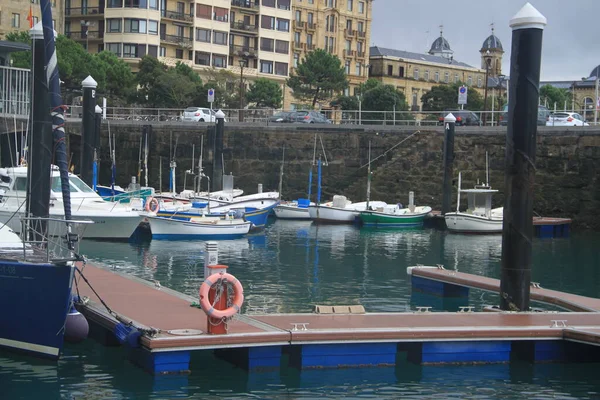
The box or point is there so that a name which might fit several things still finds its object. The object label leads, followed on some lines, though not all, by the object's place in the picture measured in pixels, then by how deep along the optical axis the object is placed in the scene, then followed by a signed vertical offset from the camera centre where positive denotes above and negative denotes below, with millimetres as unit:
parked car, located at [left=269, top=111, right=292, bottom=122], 62088 +2577
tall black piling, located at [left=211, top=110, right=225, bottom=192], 49531 -71
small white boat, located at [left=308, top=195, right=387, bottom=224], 46094 -2441
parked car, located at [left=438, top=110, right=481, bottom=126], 58344 +2841
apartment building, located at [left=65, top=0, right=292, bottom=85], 90125 +11721
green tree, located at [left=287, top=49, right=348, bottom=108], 92125 +7782
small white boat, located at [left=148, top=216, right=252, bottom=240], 35781 -2727
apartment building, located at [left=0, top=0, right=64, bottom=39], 83750 +11153
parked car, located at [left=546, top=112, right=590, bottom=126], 53656 +2764
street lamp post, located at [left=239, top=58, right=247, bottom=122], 61703 +2675
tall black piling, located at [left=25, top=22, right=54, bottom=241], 19547 +121
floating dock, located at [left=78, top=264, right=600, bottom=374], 15031 -2790
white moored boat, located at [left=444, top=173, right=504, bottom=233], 42688 -2207
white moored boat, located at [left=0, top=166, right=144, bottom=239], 32375 -1971
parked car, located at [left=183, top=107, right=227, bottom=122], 64312 +2539
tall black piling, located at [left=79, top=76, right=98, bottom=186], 40469 +846
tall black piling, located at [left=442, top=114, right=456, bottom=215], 46250 +75
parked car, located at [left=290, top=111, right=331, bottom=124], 61650 +2617
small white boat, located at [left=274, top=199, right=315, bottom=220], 47188 -2522
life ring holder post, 15016 -2510
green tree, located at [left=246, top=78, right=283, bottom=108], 89250 +5669
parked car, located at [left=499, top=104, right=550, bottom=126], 52344 +2864
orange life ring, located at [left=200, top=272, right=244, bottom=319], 14863 -2187
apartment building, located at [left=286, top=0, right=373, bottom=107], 108125 +14446
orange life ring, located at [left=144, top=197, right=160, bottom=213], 36075 -1947
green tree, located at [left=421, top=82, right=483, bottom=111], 94562 +6400
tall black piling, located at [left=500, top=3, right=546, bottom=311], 17656 +387
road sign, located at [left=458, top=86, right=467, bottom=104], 54438 +3889
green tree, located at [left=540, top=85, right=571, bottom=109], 111438 +8380
